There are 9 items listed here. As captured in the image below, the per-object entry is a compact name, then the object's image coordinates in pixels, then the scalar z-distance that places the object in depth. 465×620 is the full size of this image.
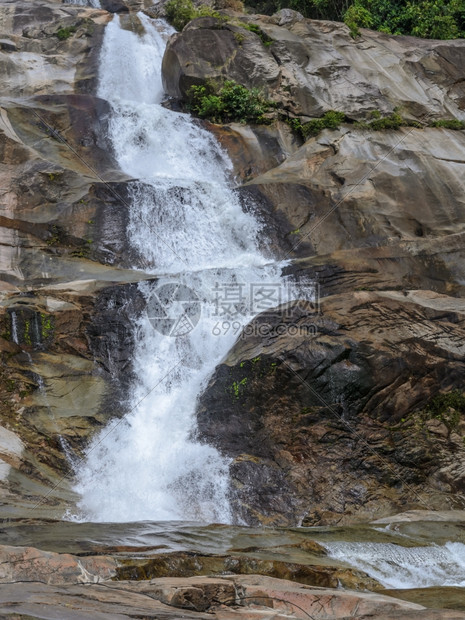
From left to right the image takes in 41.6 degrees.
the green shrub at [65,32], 22.78
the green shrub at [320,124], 19.70
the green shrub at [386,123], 19.72
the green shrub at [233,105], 20.12
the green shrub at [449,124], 20.44
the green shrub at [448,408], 11.31
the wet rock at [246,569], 6.75
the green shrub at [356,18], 23.05
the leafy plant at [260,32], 21.98
